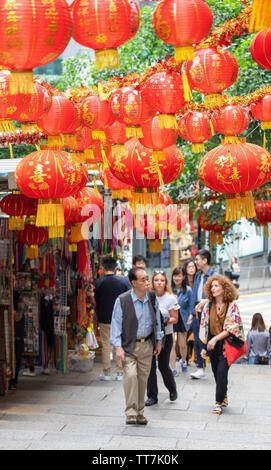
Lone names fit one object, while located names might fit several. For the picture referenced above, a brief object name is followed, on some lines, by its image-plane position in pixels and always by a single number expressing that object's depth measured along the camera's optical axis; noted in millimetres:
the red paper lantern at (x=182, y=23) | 8391
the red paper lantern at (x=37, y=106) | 11498
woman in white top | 15218
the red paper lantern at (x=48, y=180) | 11867
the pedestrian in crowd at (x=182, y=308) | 19026
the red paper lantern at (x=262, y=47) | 8052
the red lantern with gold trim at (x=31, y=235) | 18081
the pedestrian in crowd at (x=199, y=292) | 18495
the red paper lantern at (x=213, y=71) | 10436
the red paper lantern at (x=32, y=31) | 7177
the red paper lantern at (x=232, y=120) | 12369
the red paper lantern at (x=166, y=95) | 10664
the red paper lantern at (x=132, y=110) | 11897
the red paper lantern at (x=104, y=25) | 7867
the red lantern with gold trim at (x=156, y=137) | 11749
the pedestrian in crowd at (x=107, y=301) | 18318
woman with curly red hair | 14303
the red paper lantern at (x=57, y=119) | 12576
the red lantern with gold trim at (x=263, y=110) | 13063
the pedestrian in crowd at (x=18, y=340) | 17284
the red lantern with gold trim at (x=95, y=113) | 13262
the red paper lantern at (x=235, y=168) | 11314
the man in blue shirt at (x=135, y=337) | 13572
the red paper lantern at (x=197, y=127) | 13735
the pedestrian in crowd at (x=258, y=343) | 20738
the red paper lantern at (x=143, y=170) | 12406
